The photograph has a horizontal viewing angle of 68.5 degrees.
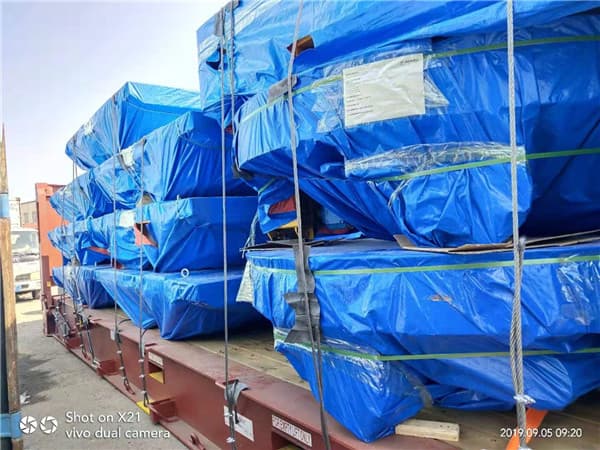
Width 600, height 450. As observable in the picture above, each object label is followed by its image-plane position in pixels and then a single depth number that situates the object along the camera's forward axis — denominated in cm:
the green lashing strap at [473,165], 143
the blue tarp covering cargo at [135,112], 427
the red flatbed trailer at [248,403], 163
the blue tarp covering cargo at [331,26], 130
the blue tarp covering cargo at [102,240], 440
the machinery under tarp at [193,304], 324
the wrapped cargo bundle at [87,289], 560
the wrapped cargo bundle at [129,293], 397
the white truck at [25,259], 1270
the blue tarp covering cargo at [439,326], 127
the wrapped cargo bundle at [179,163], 337
